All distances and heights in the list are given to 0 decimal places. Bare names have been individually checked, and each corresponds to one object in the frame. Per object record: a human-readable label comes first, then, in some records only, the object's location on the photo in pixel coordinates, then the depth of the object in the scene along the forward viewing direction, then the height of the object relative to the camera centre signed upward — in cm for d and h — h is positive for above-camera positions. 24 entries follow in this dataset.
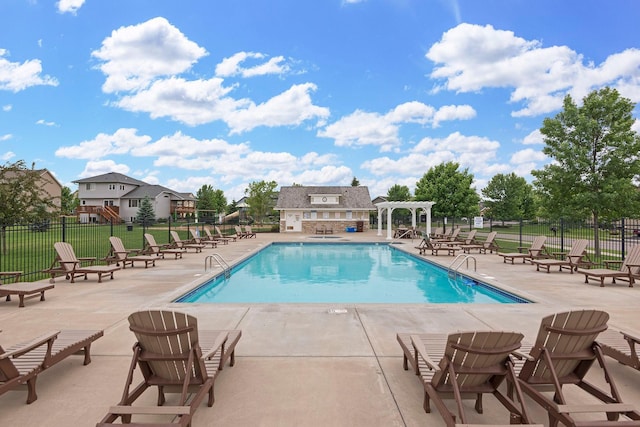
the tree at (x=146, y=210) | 4956 +144
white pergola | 2720 +93
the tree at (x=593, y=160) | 1672 +274
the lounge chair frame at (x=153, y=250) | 1505 -124
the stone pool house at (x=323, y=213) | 3866 +66
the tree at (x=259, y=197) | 4256 +267
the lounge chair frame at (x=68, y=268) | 1000 -134
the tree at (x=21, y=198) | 1559 +107
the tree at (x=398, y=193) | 7246 +514
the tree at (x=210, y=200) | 6868 +393
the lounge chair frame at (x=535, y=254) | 1403 -147
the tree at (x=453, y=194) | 3453 +225
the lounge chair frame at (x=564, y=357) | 309 -125
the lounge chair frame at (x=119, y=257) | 1252 -127
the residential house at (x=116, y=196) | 5403 +380
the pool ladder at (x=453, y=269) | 1230 -183
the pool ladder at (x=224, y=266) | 1244 -168
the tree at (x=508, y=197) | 6069 +352
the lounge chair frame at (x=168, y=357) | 306 -119
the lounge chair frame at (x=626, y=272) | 959 -153
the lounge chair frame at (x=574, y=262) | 1180 -149
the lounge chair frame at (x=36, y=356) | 336 -144
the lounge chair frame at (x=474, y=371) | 287 -128
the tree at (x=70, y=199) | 6919 +427
